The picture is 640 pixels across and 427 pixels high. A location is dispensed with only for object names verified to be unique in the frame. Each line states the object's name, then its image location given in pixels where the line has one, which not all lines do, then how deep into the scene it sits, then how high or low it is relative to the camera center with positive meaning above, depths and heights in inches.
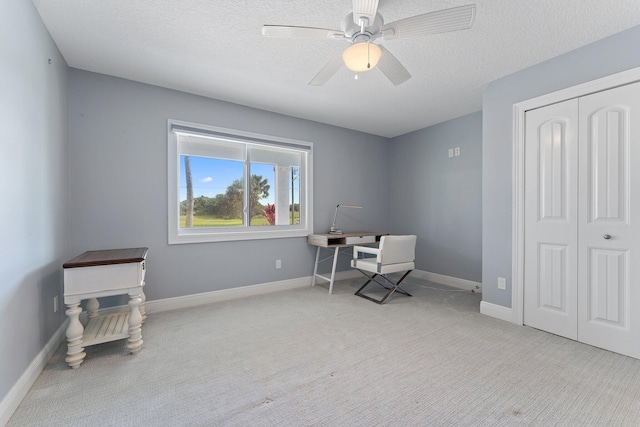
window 122.8 +14.3
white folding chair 125.2 -21.1
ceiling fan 54.4 +40.2
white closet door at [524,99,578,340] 89.8 -2.0
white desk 144.5 -15.0
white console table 73.9 -21.3
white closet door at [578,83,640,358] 78.3 -2.4
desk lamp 161.5 -7.4
